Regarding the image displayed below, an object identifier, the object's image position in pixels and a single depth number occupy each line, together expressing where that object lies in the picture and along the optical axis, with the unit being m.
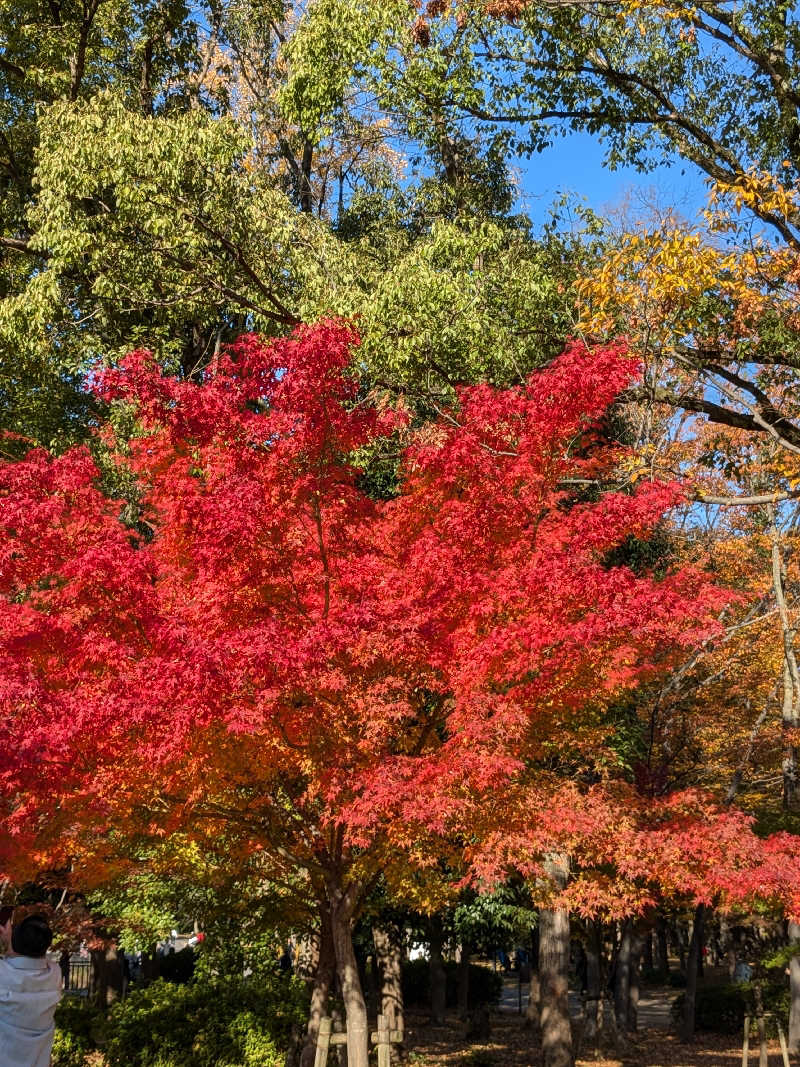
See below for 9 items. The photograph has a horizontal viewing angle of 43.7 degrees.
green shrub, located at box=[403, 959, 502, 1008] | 28.34
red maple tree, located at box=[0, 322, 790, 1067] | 8.38
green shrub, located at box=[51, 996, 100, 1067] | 13.04
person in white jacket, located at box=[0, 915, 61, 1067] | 4.46
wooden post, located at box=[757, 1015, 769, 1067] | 14.58
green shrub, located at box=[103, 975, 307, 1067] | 12.61
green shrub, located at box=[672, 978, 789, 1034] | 25.89
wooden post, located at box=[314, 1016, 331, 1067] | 9.93
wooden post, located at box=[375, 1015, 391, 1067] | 9.98
